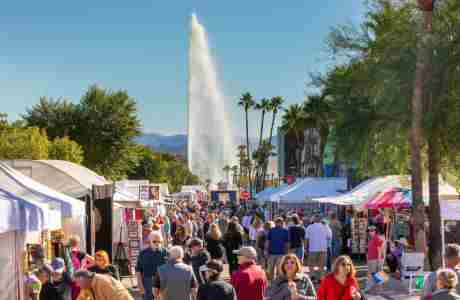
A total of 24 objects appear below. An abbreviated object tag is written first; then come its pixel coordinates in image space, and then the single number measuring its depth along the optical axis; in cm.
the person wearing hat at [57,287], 1036
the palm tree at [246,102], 11612
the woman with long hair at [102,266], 1138
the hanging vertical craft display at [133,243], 2405
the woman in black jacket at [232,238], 1900
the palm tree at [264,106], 11269
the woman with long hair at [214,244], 1647
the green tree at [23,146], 5041
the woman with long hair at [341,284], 915
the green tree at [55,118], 6550
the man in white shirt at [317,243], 2145
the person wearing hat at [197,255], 1310
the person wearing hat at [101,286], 879
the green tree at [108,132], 6309
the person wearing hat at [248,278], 1027
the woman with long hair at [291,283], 937
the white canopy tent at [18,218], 1191
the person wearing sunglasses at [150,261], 1289
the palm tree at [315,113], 7553
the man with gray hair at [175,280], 1074
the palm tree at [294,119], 9356
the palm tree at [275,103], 11146
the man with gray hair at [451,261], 989
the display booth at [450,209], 1803
